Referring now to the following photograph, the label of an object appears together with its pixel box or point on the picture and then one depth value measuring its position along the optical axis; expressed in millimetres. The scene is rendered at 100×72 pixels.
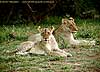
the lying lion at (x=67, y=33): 13594
